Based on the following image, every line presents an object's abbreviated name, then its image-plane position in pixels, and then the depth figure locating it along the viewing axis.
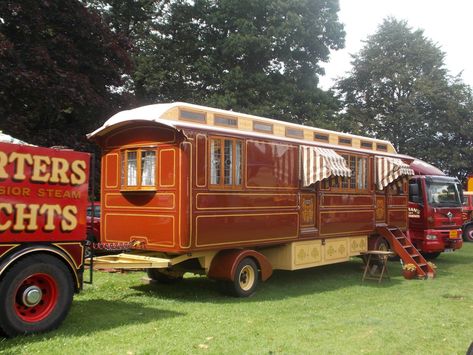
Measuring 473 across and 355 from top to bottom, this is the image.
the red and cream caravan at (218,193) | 8.37
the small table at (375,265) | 11.55
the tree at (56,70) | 12.54
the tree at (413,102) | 33.00
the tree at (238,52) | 23.33
